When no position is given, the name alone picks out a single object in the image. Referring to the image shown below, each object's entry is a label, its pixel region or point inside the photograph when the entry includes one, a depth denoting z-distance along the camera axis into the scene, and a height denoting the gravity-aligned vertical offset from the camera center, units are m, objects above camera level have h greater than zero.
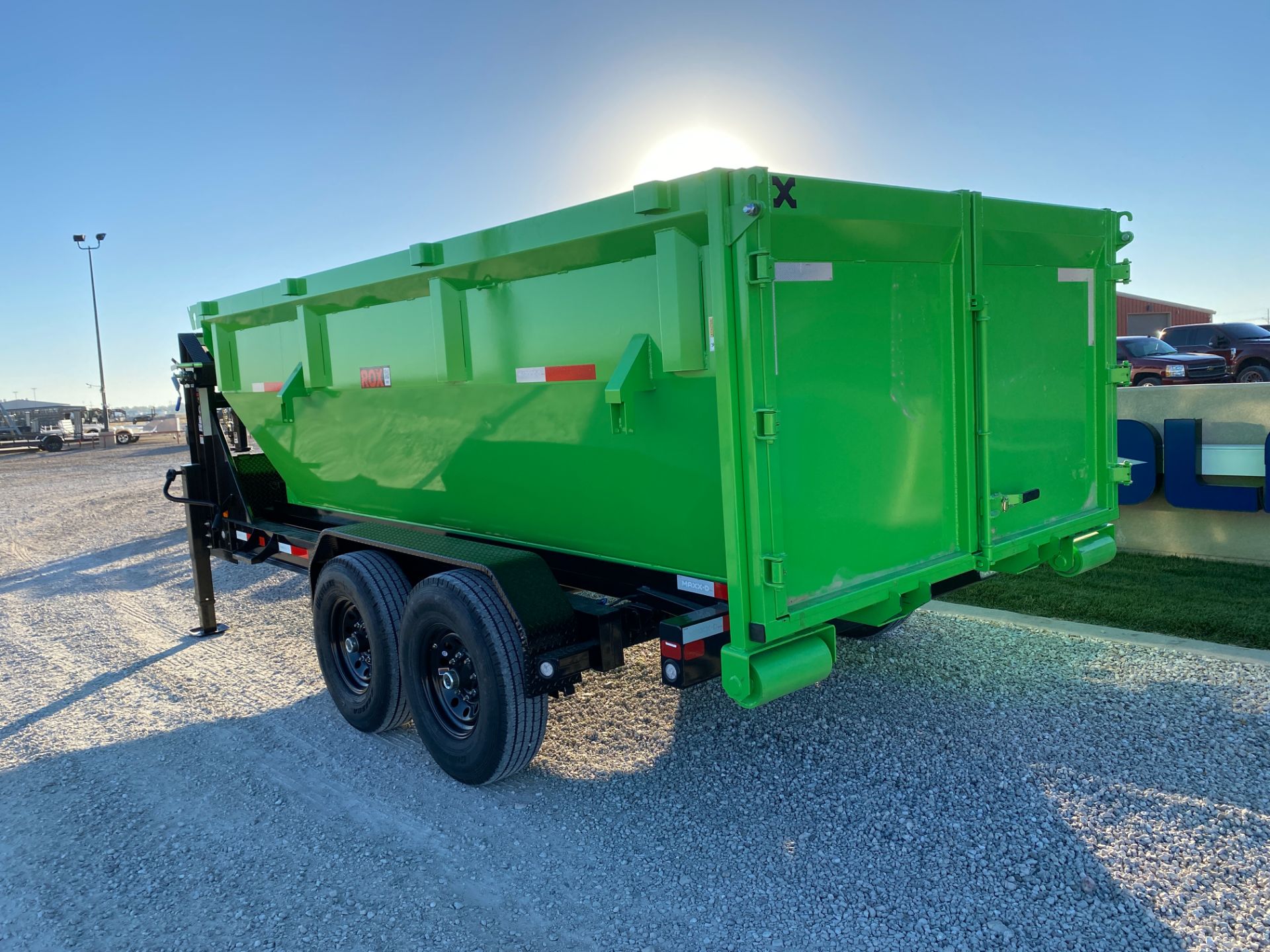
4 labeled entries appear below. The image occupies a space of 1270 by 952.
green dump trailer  3.43 -0.16
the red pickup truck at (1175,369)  17.78 +0.06
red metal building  40.34 +2.62
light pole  36.41 +0.95
